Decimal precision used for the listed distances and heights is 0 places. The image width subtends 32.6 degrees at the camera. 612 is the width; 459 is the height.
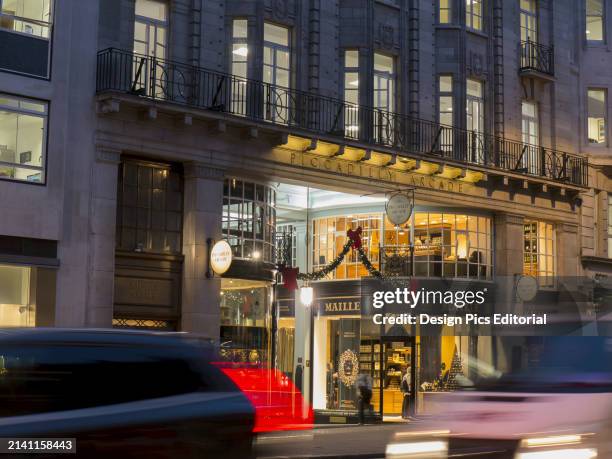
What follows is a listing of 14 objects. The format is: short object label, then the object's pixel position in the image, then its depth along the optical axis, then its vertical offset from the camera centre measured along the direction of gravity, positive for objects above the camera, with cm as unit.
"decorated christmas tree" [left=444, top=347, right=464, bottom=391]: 3247 -92
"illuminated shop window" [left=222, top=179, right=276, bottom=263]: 2689 +310
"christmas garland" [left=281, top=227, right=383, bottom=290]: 3145 +242
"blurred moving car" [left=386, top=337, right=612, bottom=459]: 1161 -80
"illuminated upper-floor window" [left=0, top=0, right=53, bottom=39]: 2311 +710
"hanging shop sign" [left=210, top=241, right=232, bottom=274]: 2497 +195
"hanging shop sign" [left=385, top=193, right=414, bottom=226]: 2978 +380
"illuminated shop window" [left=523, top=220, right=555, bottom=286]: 3541 +318
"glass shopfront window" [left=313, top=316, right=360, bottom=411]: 3384 -70
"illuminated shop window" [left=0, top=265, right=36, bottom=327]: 2280 +83
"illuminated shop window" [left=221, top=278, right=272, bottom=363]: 2656 +49
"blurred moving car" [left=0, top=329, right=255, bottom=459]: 782 -46
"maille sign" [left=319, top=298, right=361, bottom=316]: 3375 +108
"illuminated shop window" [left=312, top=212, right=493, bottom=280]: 3325 +310
